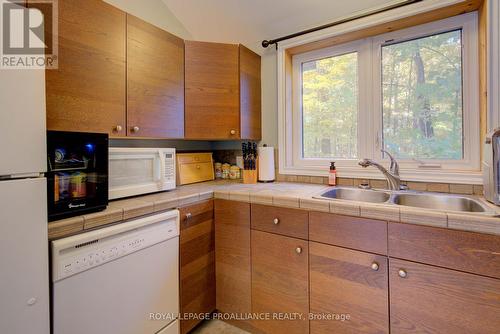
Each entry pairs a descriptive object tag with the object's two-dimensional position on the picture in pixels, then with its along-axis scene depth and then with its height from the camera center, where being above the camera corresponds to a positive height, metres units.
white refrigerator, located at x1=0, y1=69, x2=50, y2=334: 0.78 -0.13
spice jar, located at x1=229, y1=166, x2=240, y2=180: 2.28 -0.07
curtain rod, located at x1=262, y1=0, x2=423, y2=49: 1.51 +0.98
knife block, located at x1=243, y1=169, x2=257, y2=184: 2.00 -0.09
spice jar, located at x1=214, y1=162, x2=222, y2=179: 2.35 -0.04
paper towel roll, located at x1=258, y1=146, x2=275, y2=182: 2.01 +0.02
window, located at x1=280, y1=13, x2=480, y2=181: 1.52 +0.43
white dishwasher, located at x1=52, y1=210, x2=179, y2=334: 0.97 -0.51
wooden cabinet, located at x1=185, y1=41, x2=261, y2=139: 1.79 +0.56
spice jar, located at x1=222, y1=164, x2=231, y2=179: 2.32 -0.04
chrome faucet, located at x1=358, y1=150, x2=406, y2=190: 1.58 -0.04
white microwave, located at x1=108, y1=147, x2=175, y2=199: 1.37 -0.03
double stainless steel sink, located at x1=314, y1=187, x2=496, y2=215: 1.32 -0.20
